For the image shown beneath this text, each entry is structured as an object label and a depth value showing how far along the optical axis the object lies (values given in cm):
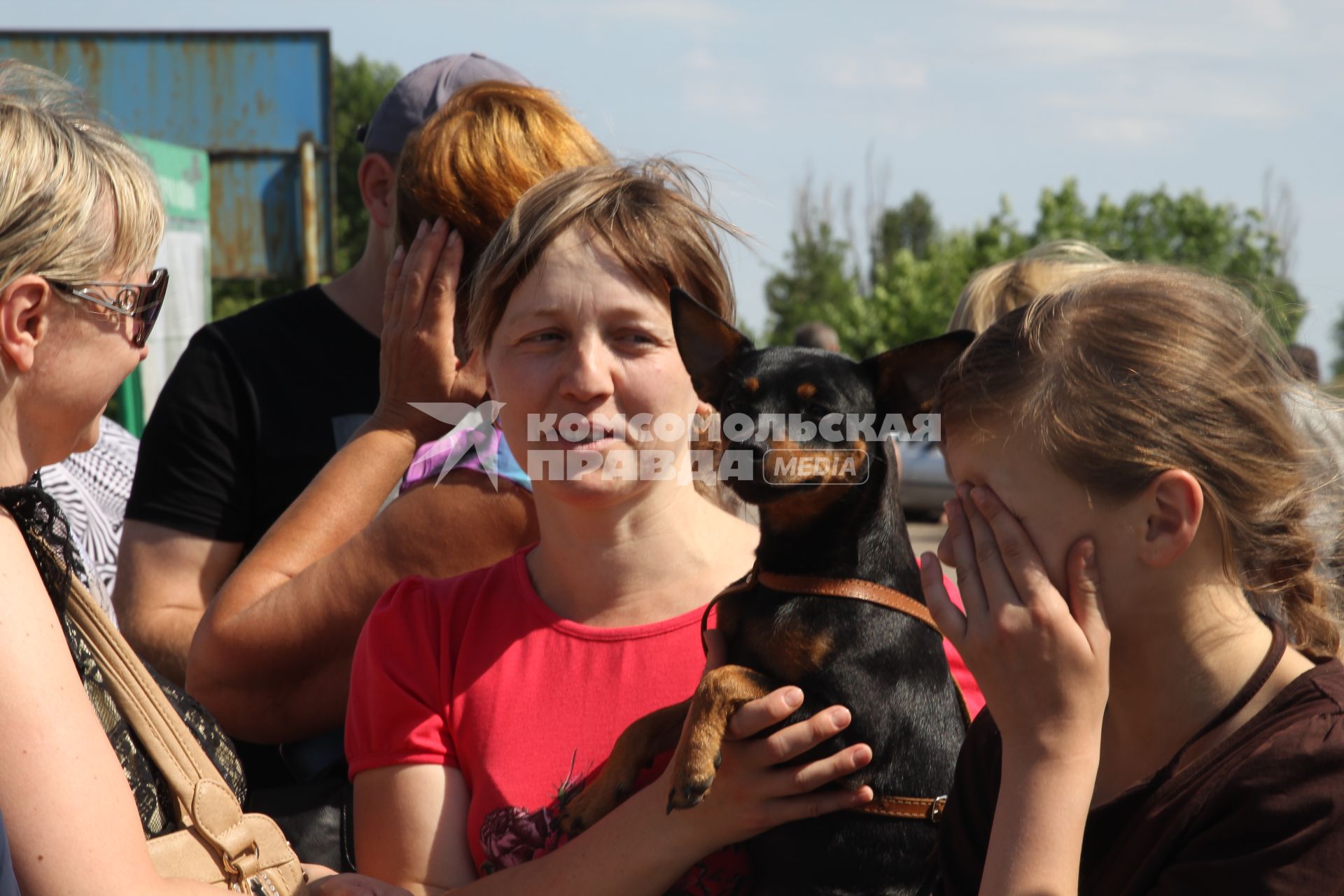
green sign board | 727
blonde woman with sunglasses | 141
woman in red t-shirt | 184
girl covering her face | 148
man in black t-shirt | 283
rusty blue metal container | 898
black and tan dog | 185
